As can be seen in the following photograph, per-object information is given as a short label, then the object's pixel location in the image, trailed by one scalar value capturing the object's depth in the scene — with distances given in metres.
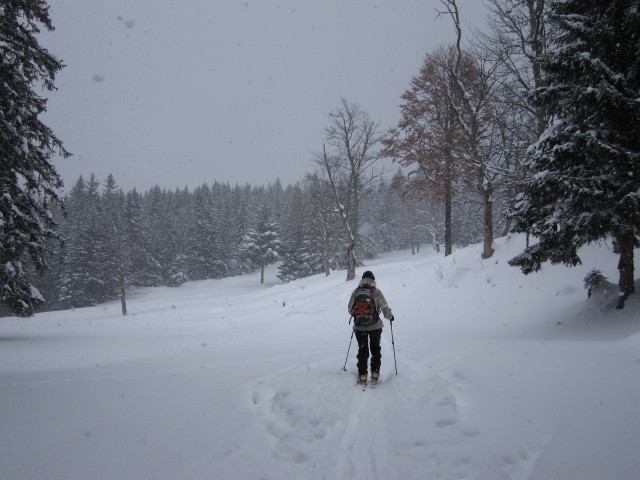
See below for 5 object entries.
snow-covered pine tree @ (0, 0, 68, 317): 10.55
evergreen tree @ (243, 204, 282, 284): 52.59
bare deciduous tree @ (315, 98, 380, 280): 22.92
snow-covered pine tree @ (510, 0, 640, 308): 7.02
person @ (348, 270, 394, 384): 6.58
